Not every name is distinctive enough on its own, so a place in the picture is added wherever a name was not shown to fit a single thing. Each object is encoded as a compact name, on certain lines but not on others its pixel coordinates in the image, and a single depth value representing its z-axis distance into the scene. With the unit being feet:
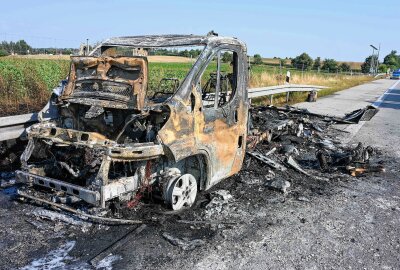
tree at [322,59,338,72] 257.32
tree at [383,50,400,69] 364.32
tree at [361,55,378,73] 292.86
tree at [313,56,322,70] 259.02
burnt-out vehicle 15.12
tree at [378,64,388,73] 300.50
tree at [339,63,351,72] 285.27
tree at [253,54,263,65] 208.11
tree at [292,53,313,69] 247.62
